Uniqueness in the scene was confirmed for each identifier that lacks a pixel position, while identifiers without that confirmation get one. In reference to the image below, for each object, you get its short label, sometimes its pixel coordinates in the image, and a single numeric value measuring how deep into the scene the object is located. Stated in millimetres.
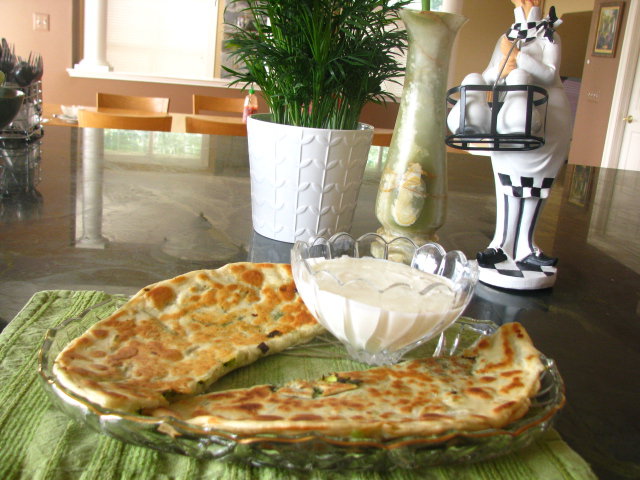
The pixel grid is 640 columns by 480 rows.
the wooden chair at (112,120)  2945
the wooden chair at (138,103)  3738
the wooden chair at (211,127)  2979
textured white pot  896
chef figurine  764
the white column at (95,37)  5355
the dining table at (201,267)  422
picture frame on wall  5524
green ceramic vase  806
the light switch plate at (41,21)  5387
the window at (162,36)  7195
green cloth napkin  404
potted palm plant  847
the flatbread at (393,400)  384
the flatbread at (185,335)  440
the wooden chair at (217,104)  4062
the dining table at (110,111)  3223
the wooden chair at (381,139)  3201
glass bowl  521
